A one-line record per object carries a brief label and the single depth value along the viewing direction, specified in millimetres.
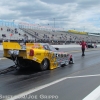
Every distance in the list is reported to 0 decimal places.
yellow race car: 10164
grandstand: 56875
